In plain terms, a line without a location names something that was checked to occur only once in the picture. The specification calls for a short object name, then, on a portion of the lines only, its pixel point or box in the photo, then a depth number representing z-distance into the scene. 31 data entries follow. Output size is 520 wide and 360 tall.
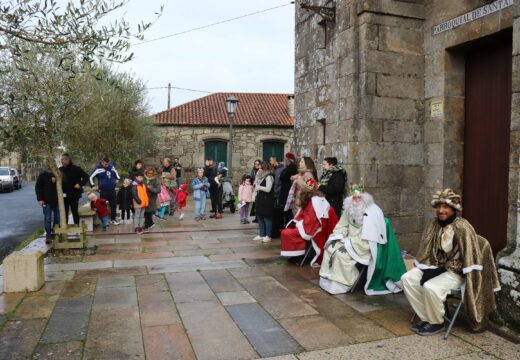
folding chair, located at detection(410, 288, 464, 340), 4.07
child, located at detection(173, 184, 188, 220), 12.44
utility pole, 42.55
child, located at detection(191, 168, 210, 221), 11.57
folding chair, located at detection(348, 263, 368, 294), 5.47
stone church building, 6.09
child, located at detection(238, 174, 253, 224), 11.26
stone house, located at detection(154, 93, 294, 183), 23.77
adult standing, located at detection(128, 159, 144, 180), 10.67
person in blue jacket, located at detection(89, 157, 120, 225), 10.72
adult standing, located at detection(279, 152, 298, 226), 8.68
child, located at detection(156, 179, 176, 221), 12.03
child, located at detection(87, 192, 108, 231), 10.14
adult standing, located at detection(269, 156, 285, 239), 8.95
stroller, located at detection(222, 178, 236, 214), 13.45
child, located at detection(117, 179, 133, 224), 11.10
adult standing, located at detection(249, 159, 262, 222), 10.70
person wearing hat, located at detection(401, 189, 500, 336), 4.09
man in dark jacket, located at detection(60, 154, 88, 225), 9.02
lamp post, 15.49
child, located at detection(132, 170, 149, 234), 9.68
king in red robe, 6.55
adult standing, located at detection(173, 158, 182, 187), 15.58
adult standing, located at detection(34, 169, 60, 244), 8.56
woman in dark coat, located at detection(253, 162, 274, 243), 8.58
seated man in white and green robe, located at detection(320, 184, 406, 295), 5.35
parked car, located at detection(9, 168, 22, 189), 27.98
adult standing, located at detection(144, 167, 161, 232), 10.05
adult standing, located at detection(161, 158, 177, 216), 12.47
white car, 25.74
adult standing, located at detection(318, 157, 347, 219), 7.00
